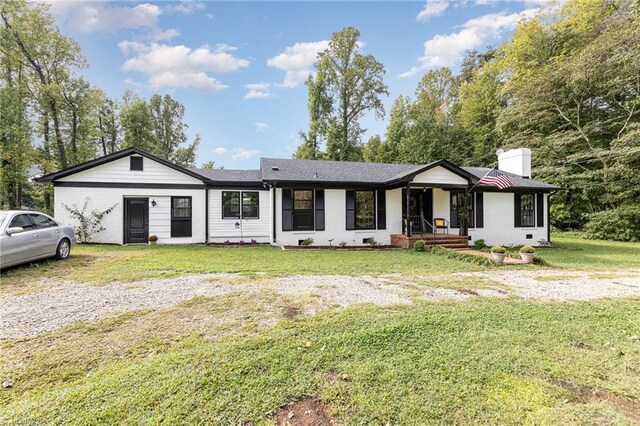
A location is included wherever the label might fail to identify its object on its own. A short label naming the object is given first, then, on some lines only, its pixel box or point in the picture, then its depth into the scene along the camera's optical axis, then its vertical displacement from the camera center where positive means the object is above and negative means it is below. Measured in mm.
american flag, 10812 +1286
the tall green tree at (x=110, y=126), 24875 +8185
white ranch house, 11781 +572
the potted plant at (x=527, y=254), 8461 -1194
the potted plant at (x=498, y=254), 8367 -1177
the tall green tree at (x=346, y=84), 25359 +11909
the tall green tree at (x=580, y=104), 15953 +7127
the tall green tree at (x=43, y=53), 17375 +10903
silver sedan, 6148 -463
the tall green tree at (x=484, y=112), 23812 +8837
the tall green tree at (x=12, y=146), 14680 +3884
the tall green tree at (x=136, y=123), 25172 +8520
